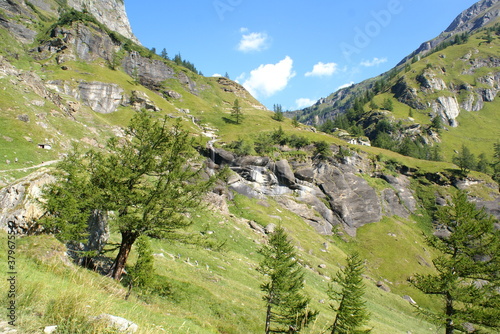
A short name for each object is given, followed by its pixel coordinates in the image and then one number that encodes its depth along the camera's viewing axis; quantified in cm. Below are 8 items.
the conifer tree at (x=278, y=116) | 13759
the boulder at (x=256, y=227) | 4863
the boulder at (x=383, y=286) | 4734
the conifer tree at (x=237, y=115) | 12282
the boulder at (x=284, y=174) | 7239
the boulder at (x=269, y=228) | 4914
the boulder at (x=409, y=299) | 4534
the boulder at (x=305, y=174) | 7588
